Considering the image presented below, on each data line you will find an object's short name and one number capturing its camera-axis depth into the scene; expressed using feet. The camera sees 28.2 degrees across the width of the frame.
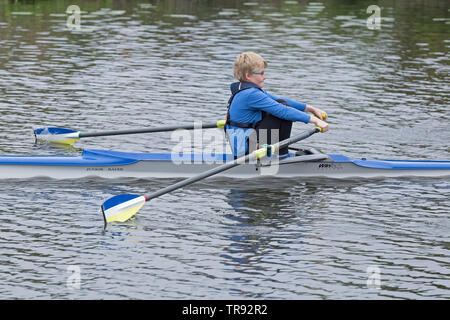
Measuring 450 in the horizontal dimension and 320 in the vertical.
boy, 42.80
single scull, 44.55
